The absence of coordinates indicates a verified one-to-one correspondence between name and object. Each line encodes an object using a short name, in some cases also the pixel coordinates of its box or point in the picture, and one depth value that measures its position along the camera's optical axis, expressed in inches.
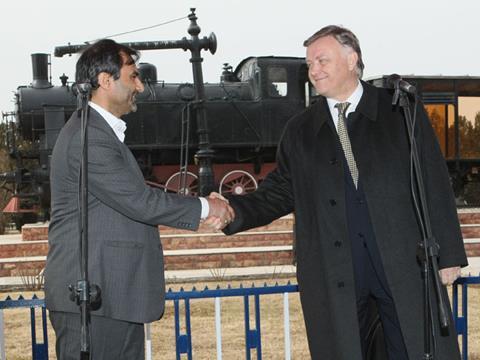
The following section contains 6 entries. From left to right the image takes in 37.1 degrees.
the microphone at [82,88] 114.5
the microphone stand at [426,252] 115.0
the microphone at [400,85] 119.3
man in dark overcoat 125.0
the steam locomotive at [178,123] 657.0
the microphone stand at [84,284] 109.2
